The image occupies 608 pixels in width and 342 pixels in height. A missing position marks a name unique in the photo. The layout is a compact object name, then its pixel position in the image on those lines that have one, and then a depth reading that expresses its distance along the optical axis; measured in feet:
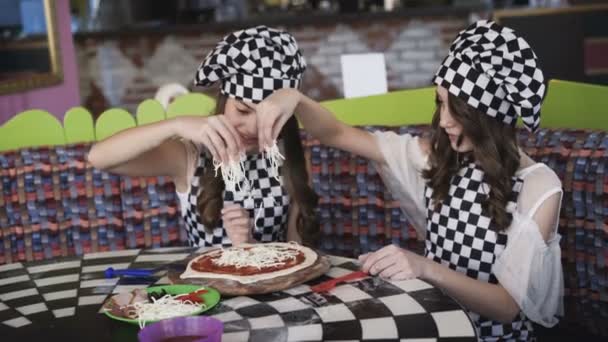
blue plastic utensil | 8.41
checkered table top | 7.27
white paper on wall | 13.04
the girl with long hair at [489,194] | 8.55
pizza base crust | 7.89
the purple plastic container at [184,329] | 6.79
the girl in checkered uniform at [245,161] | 9.15
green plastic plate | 7.65
